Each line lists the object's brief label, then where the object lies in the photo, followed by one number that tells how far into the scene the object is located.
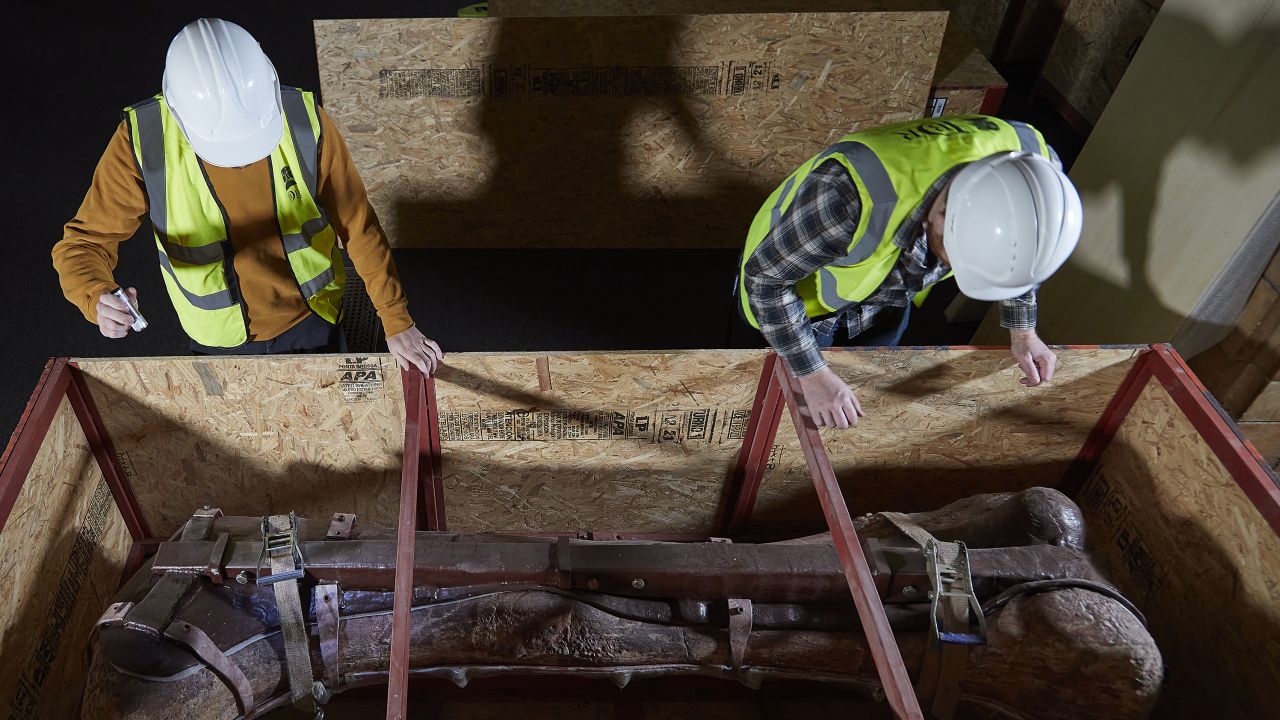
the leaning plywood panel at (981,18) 6.33
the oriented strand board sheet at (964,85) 4.32
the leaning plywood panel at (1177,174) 2.90
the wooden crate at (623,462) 2.32
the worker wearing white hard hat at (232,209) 2.04
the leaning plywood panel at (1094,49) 5.23
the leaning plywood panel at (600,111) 3.96
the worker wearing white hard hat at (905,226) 1.98
